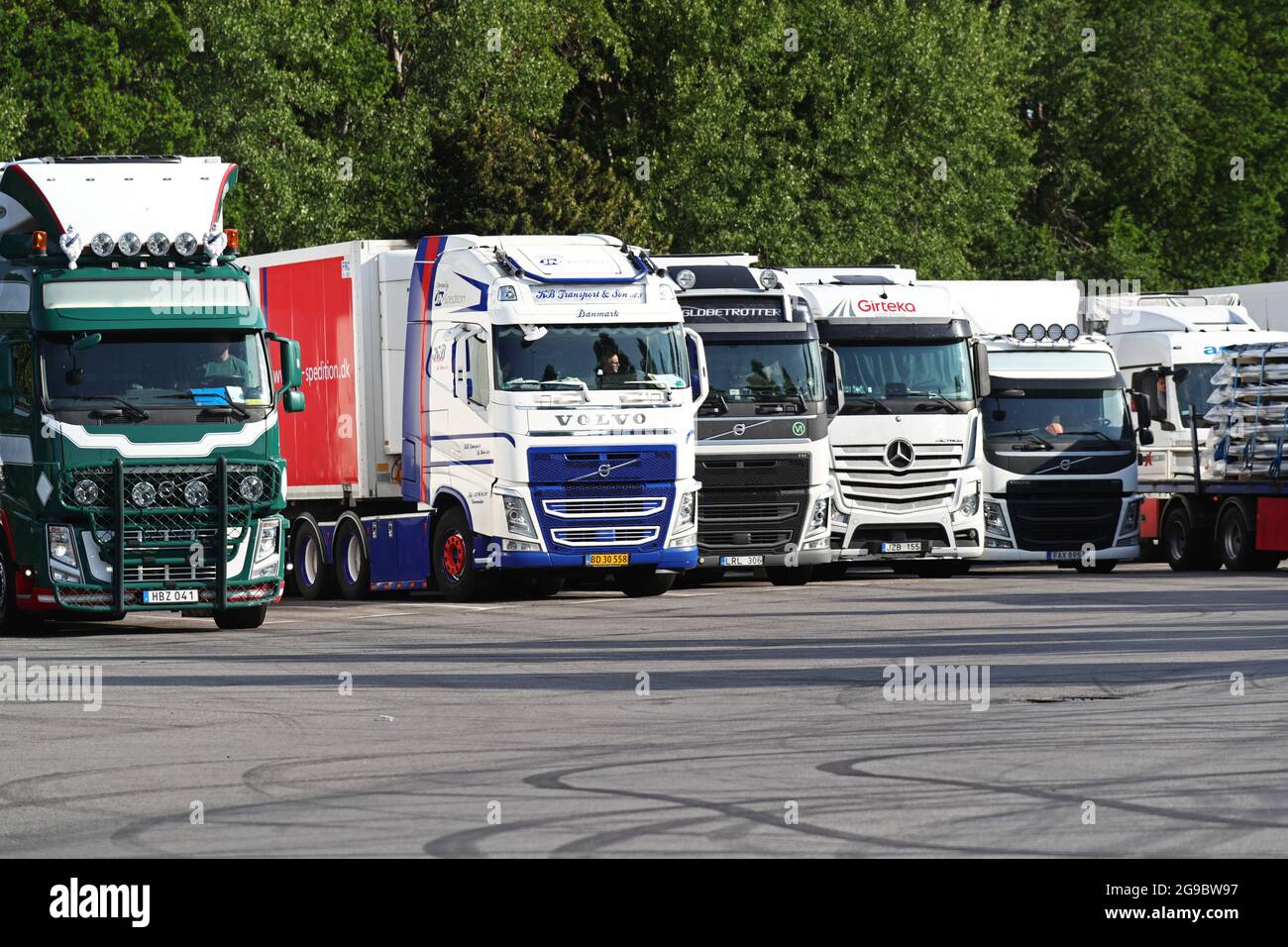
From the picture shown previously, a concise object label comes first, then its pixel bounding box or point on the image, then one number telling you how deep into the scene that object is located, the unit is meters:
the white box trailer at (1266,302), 39.56
